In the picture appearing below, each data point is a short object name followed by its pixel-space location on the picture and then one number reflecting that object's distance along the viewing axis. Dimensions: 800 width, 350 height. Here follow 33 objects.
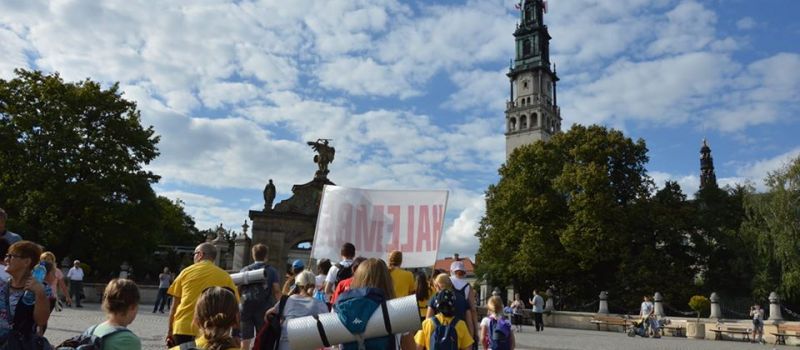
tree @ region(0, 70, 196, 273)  31.67
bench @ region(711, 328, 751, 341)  25.54
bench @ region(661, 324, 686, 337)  27.78
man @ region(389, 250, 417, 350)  6.90
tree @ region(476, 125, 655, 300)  35.84
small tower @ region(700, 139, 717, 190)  93.25
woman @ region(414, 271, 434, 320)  7.00
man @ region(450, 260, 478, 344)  7.48
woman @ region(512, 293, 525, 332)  25.41
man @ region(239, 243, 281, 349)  7.68
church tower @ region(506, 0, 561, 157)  81.82
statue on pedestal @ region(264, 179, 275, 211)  30.14
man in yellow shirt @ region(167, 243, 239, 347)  6.03
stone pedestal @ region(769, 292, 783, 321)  27.27
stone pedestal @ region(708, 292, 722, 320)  28.92
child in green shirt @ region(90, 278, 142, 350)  3.48
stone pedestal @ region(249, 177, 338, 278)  29.02
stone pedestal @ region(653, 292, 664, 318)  29.49
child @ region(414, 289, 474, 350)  5.94
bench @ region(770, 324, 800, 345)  24.56
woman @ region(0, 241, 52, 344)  4.23
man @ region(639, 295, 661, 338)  24.56
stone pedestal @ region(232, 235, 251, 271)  28.77
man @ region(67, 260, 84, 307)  20.37
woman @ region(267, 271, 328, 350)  5.14
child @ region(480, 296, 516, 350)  7.46
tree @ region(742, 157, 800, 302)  31.77
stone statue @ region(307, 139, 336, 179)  31.31
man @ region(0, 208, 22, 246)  6.53
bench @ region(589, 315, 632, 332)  28.94
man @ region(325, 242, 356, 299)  7.71
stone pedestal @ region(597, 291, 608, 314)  32.09
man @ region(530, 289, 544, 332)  24.89
